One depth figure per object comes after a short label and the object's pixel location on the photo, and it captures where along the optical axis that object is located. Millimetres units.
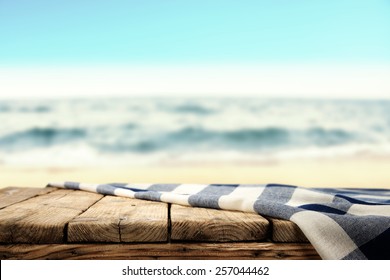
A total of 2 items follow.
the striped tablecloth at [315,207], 961
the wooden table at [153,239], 967
